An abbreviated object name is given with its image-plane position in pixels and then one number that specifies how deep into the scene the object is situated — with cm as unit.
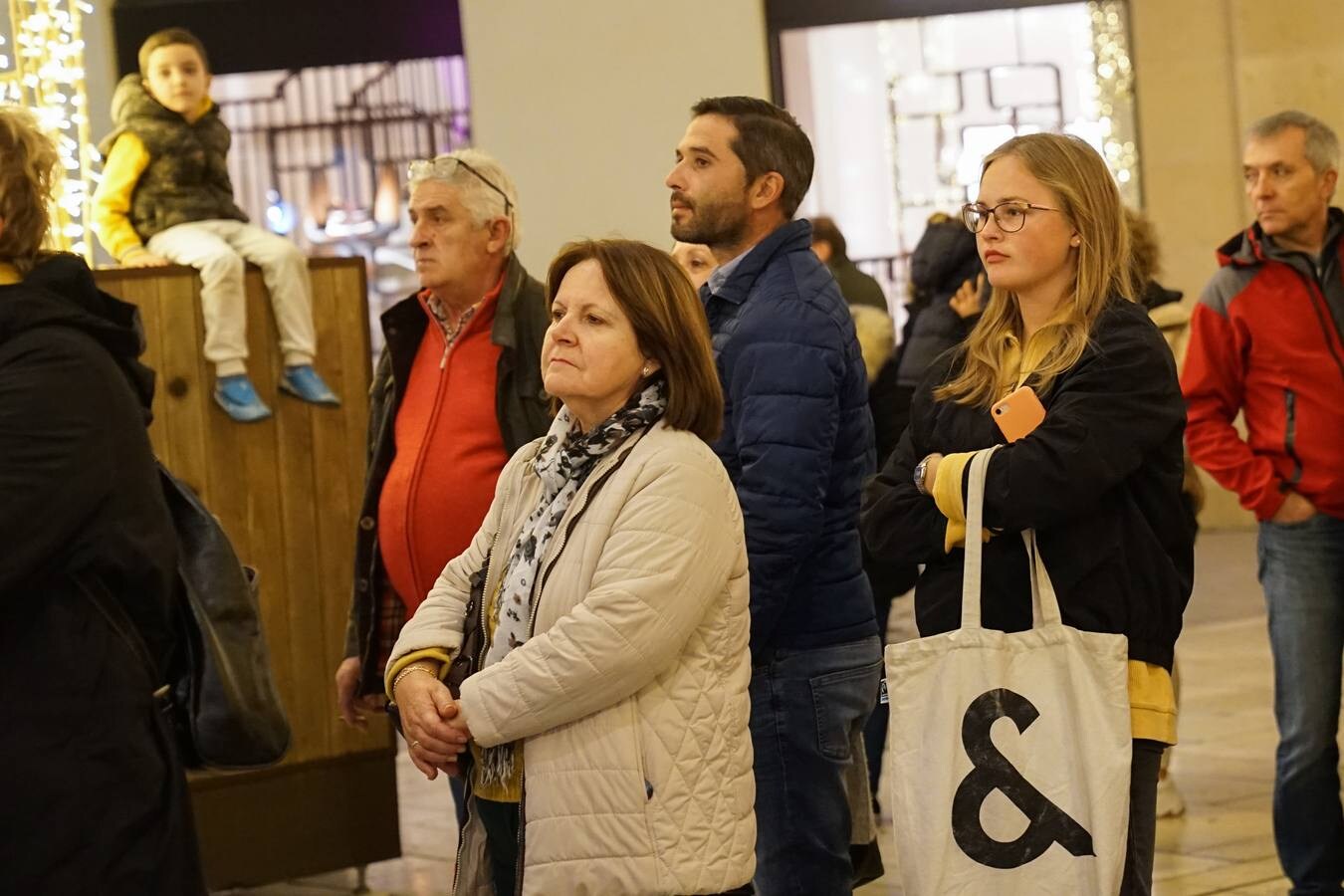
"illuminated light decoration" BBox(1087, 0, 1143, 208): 1344
